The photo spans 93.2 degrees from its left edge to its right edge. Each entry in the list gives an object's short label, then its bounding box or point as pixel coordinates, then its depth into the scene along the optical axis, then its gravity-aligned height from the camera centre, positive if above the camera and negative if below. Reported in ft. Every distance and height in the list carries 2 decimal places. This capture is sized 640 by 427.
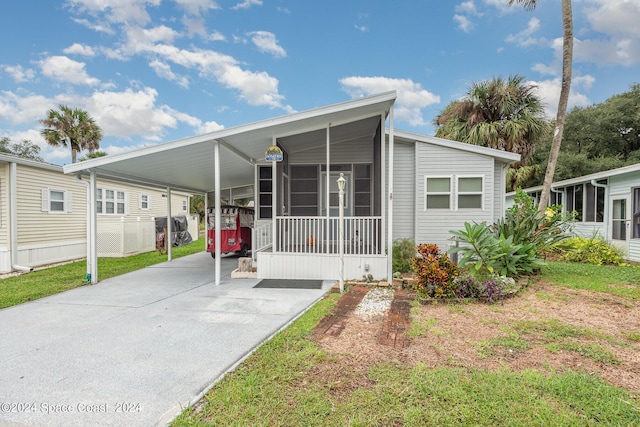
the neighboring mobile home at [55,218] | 27.35 -0.76
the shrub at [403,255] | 22.45 -3.49
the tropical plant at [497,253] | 18.70 -2.80
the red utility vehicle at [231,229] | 32.19 -2.05
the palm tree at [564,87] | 27.53 +11.28
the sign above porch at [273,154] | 20.70 +3.84
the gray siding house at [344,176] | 21.02 +2.68
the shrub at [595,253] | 27.86 -4.21
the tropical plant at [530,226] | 20.51 -1.14
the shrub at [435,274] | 16.02 -3.45
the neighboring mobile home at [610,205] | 29.48 +0.42
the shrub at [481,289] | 15.84 -4.25
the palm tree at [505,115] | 38.11 +12.28
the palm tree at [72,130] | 54.19 +14.85
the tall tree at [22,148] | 84.53 +18.23
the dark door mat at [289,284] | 19.88 -5.01
